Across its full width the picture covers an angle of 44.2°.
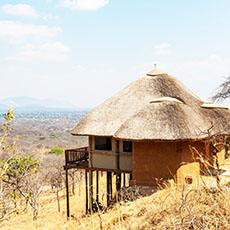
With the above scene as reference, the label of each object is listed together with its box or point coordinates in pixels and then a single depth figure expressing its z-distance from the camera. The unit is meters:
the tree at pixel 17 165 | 6.41
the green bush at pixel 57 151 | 44.26
